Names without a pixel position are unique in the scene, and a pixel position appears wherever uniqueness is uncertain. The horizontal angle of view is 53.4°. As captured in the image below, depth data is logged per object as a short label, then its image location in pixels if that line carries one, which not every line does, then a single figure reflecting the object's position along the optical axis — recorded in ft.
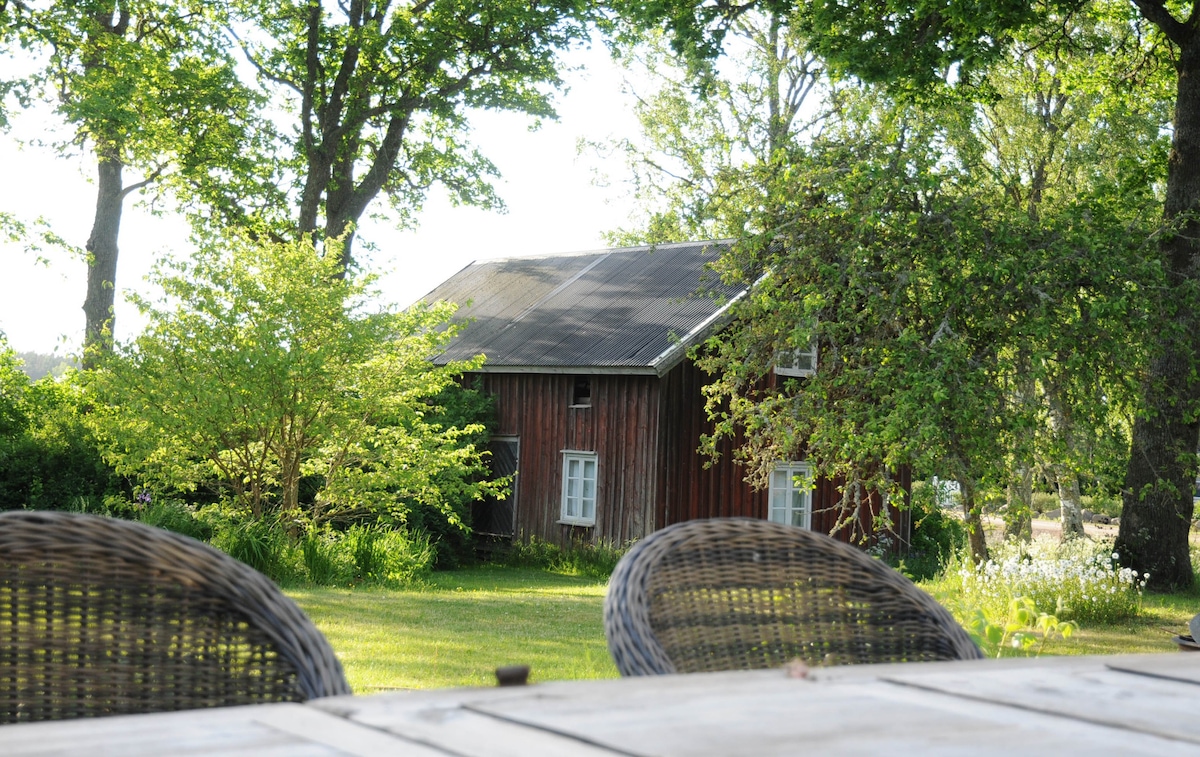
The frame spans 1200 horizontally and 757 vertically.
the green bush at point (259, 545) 42.16
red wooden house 55.88
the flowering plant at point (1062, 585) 35.50
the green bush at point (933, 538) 60.34
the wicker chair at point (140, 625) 6.33
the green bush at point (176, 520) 43.96
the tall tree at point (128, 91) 65.82
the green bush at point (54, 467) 49.80
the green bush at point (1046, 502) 113.79
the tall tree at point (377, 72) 68.54
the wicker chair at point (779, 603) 7.80
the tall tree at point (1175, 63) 40.42
